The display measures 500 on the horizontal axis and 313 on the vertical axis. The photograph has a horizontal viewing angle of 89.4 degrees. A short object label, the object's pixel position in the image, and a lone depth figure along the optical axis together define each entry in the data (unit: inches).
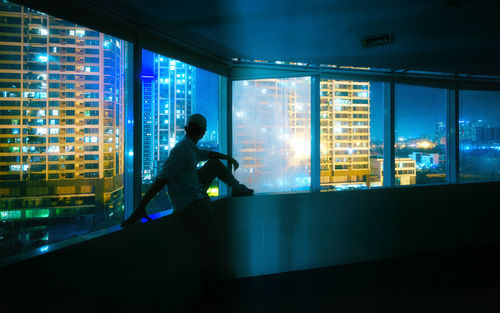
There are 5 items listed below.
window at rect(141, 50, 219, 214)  97.9
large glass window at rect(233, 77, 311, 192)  136.3
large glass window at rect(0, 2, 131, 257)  67.5
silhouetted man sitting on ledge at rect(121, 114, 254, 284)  78.8
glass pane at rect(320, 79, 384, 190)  153.0
